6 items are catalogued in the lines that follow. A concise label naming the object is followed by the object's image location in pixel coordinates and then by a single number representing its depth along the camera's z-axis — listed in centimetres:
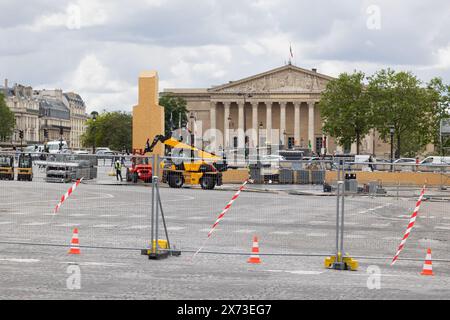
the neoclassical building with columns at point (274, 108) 16700
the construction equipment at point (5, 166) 4216
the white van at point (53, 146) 14581
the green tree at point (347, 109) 12550
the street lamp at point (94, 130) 17459
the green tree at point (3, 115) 19712
